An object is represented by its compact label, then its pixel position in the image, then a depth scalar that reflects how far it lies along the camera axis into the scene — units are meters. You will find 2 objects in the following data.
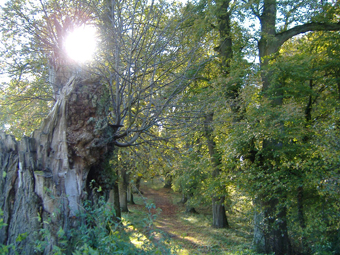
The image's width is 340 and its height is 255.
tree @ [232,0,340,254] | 9.05
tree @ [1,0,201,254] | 4.14
